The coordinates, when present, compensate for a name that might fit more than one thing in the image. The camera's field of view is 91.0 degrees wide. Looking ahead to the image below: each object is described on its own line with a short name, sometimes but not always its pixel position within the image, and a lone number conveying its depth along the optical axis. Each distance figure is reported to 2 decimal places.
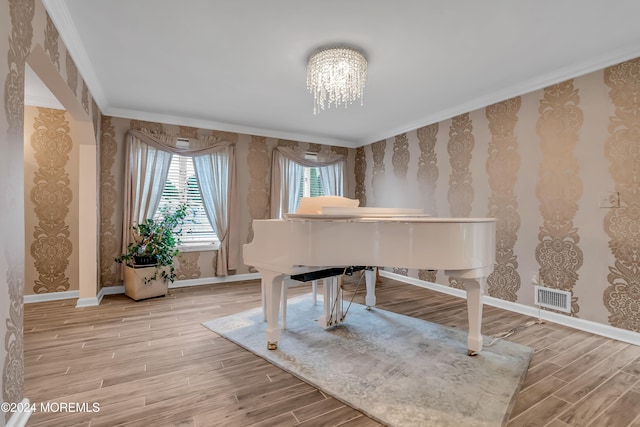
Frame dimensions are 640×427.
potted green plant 3.73
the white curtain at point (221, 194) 4.54
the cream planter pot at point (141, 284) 3.70
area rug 1.65
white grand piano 1.94
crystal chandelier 2.51
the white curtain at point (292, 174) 5.00
